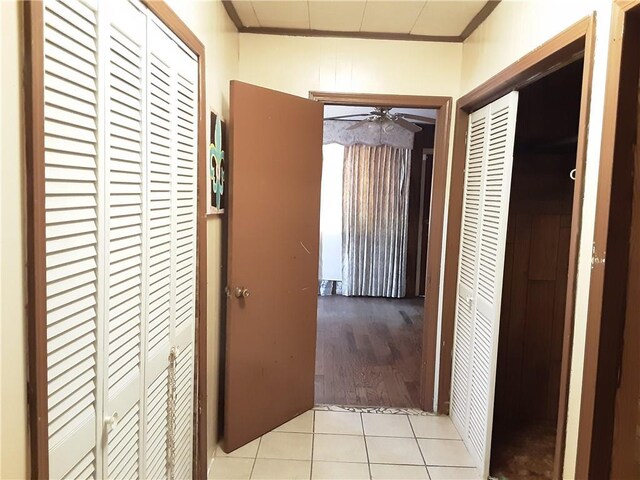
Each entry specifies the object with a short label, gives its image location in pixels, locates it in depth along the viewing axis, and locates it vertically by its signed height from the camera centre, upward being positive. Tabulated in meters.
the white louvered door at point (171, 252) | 1.42 -0.18
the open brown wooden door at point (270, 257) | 2.25 -0.29
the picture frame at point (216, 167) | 2.06 +0.15
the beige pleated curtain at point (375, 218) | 5.74 -0.17
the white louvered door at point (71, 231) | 0.89 -0.08
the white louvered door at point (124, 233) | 1.12 -0.10
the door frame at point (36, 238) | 0.79 -0.08
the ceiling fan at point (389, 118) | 4.40 +0.87
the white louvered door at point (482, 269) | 2.09 -0.30
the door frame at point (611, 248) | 1.20 -0.09
